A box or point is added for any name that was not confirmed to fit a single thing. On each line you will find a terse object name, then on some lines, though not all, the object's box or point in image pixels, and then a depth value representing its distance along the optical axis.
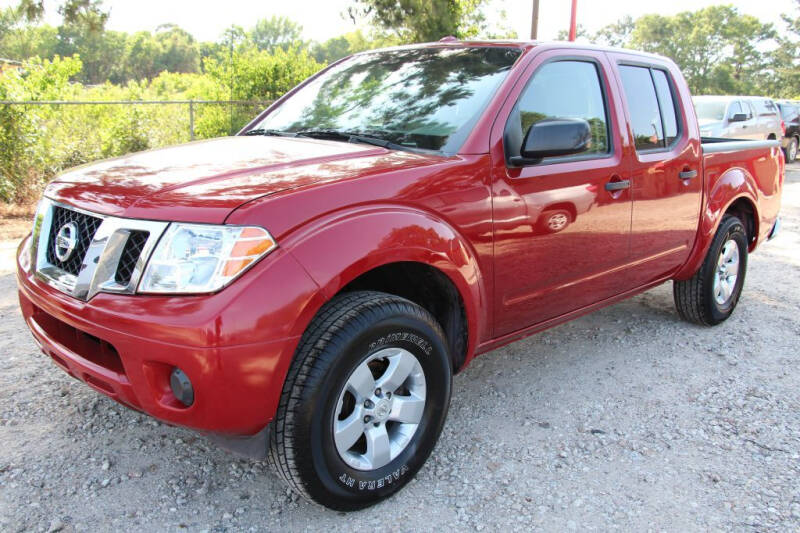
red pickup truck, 2.14
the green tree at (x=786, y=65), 48.96
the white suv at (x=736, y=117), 13.44
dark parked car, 18.83
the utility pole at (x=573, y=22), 12.72
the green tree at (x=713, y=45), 58.41
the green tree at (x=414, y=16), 12.43
